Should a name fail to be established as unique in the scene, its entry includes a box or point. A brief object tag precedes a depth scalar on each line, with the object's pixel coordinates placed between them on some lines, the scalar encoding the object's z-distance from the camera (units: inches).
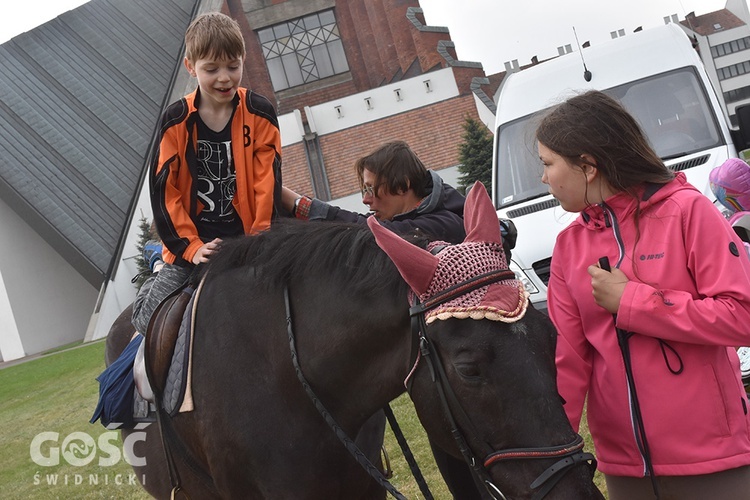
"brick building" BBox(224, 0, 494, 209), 1400.1
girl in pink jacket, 91.7
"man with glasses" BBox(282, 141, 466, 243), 131.4
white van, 271.3
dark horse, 84.7
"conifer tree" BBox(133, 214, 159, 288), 1211.2
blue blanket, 136.7
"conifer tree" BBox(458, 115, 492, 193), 1222.9
